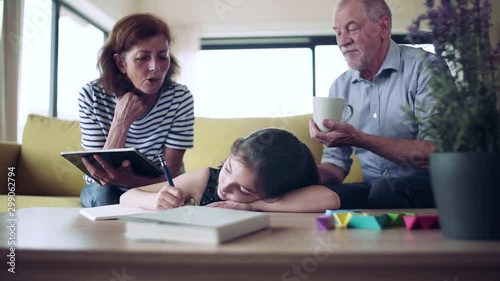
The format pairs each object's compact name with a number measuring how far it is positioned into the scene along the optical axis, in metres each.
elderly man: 1.22
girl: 0.92
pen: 0.95
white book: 0.52
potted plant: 0.52
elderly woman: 1.47
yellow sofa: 2.05
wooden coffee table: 0.47
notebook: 0.79
